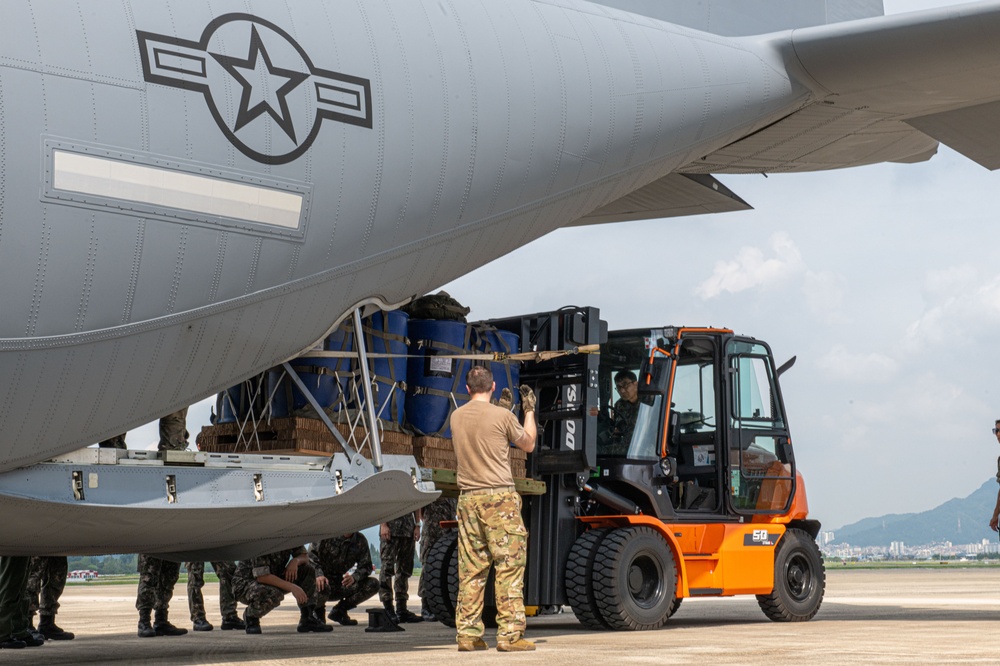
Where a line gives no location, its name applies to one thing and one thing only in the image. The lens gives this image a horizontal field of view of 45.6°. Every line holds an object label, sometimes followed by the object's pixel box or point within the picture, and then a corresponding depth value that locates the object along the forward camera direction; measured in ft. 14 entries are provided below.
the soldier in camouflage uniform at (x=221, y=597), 35.83
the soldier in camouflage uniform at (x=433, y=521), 39.24
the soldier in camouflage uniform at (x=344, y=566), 34.32
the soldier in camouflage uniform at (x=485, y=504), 25.04
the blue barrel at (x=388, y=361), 26.76
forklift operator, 33.63
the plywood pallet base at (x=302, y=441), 25.25
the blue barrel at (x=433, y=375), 27.86
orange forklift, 31.68
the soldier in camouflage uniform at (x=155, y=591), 33.40
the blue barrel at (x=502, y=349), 29.83
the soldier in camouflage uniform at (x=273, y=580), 30.63
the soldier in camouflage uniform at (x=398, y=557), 35.27
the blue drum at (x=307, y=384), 25.66
